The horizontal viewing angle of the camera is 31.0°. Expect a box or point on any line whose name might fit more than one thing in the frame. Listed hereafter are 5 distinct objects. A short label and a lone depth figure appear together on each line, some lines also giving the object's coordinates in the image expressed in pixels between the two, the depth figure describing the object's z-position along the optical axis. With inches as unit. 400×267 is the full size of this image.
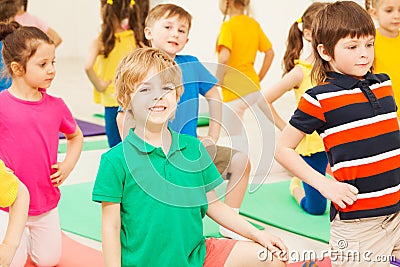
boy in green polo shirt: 83.4
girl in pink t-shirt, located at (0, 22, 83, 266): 112.7
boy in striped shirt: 91.0
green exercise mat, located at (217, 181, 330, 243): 131.2
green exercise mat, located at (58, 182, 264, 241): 130.3
